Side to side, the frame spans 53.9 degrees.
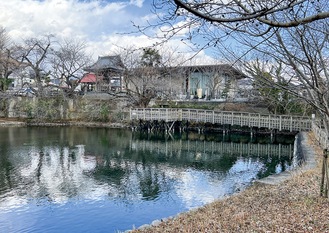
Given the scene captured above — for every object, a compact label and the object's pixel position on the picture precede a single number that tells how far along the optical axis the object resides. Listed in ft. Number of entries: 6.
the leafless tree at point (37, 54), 95.96
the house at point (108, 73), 92.32
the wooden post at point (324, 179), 16.31
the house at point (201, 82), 89.97
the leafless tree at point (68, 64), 96.15
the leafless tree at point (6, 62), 94.53
